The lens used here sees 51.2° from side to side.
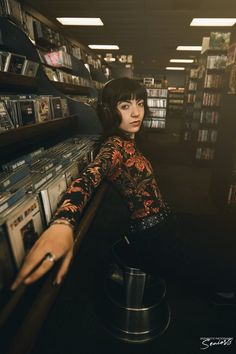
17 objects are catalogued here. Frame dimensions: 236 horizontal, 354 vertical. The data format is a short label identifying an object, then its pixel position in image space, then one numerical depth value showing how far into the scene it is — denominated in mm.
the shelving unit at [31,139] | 776
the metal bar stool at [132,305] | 1315
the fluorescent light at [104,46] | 8402
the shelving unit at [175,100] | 15859
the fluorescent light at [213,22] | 5273
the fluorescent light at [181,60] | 11524
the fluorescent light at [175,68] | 14989
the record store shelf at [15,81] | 1321
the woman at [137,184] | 1086
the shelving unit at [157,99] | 7938
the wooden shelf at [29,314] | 698
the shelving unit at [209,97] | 4492
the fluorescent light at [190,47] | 8253
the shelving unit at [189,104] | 6629
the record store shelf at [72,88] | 2501
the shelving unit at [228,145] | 2721
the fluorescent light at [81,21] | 5609
